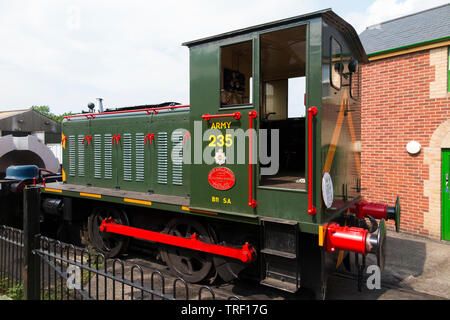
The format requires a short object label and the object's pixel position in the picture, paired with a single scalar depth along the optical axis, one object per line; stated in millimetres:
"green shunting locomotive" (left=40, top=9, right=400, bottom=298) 3680
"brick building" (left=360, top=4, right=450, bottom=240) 7457
